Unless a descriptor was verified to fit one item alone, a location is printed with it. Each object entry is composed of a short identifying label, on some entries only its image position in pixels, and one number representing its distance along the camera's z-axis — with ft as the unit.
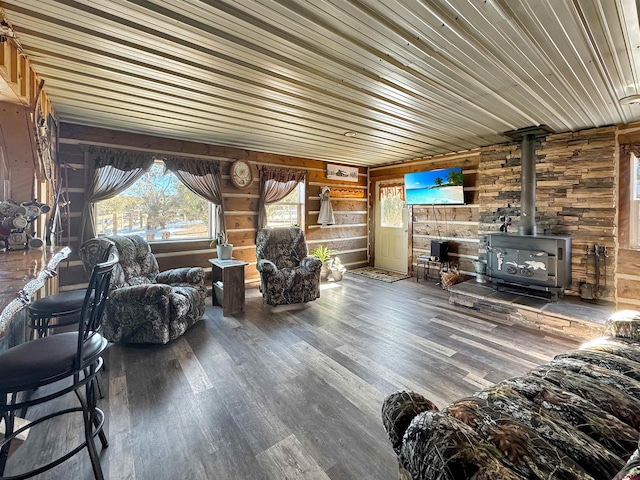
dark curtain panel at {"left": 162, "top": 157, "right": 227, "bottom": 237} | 14.08
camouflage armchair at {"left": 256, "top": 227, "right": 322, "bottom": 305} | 12.96
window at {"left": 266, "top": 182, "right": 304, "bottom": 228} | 18.21
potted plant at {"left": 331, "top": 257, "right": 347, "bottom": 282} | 18.84
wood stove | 12.11
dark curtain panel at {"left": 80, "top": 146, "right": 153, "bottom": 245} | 12.14
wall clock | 15.62
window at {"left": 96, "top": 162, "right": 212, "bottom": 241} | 13.29
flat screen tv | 16.94
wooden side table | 12.38
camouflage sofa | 2.61
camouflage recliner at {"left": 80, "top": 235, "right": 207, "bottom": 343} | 9.38
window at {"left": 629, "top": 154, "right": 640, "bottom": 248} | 11.96
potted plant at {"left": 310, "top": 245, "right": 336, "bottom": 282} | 18.95
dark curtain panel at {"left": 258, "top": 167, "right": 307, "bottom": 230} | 16.74
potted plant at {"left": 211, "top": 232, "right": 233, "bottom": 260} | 13.64
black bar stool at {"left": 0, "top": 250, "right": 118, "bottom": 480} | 3.98
